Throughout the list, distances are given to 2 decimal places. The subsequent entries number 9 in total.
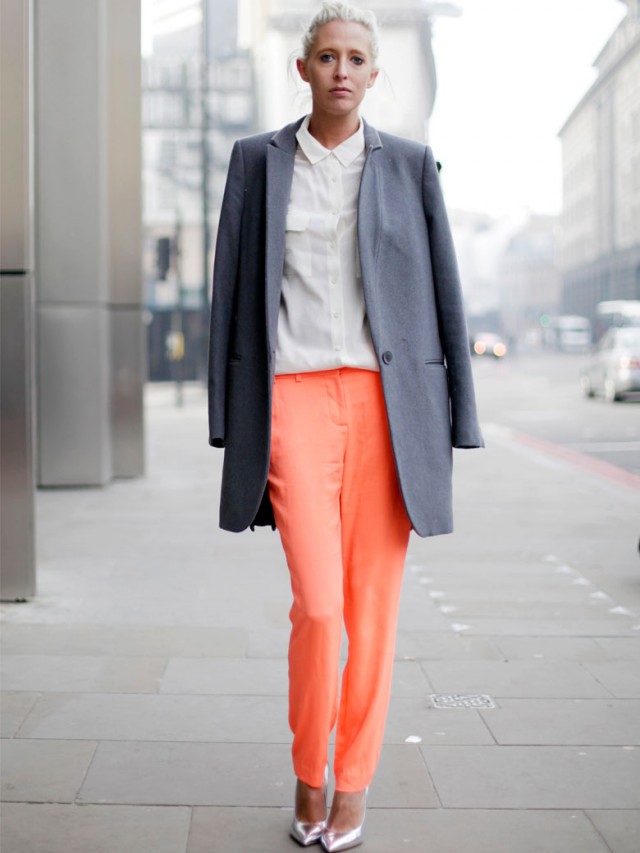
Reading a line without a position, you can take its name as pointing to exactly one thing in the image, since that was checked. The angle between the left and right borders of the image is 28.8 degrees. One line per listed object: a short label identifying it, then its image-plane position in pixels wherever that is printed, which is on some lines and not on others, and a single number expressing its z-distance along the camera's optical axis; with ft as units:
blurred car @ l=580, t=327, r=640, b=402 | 80.18
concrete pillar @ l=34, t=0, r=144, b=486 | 33.01
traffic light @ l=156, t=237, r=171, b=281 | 77.27
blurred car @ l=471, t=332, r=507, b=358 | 197.74
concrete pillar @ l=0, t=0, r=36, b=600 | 17.88
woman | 9.67
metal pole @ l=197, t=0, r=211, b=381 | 72.94
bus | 174.57
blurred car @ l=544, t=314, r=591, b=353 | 245.04
